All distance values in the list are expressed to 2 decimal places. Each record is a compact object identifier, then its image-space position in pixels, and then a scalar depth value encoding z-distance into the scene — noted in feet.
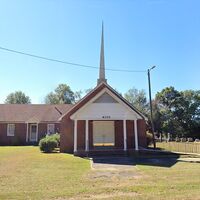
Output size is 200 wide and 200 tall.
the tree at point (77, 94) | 209.39
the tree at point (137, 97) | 198.24
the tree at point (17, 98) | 200.04
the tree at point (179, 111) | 146.18
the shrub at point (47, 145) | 58.58
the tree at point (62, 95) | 202.50
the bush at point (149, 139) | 76.54
